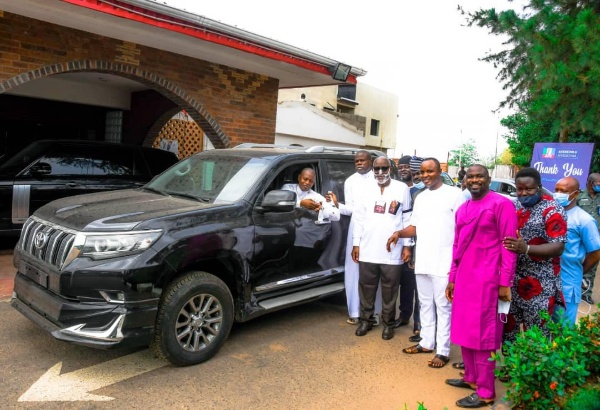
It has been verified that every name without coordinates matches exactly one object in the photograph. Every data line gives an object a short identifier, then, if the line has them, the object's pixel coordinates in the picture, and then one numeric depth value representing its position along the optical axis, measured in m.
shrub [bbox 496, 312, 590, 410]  2.80
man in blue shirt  3.90
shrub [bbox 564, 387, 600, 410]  2.47
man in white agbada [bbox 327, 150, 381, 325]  4.97
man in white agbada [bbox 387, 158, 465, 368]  4.01
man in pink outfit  3.28
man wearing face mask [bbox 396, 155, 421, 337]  4.79
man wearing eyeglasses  4.54
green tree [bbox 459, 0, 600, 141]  7.82
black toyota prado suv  3.40
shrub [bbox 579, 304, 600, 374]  3.09
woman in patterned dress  3.35
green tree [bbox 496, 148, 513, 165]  70.46
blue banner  9.72
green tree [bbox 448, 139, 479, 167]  71.44
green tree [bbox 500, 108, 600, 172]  14.02
